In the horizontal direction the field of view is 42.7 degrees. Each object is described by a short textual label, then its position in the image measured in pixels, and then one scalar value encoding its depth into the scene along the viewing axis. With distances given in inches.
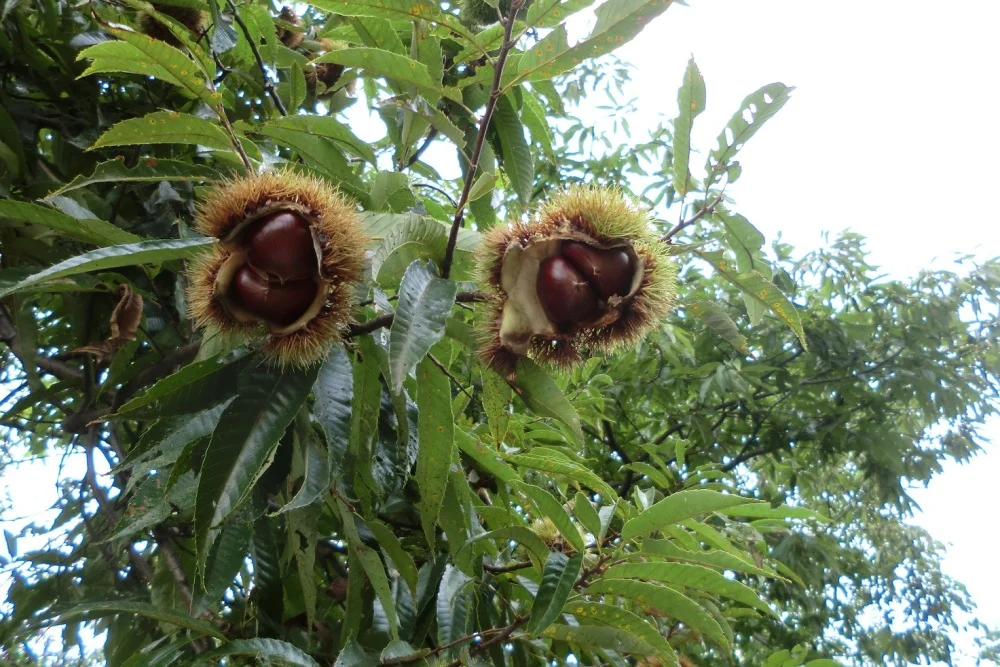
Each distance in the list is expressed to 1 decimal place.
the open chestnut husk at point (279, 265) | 19.5
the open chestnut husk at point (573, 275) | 19.9
